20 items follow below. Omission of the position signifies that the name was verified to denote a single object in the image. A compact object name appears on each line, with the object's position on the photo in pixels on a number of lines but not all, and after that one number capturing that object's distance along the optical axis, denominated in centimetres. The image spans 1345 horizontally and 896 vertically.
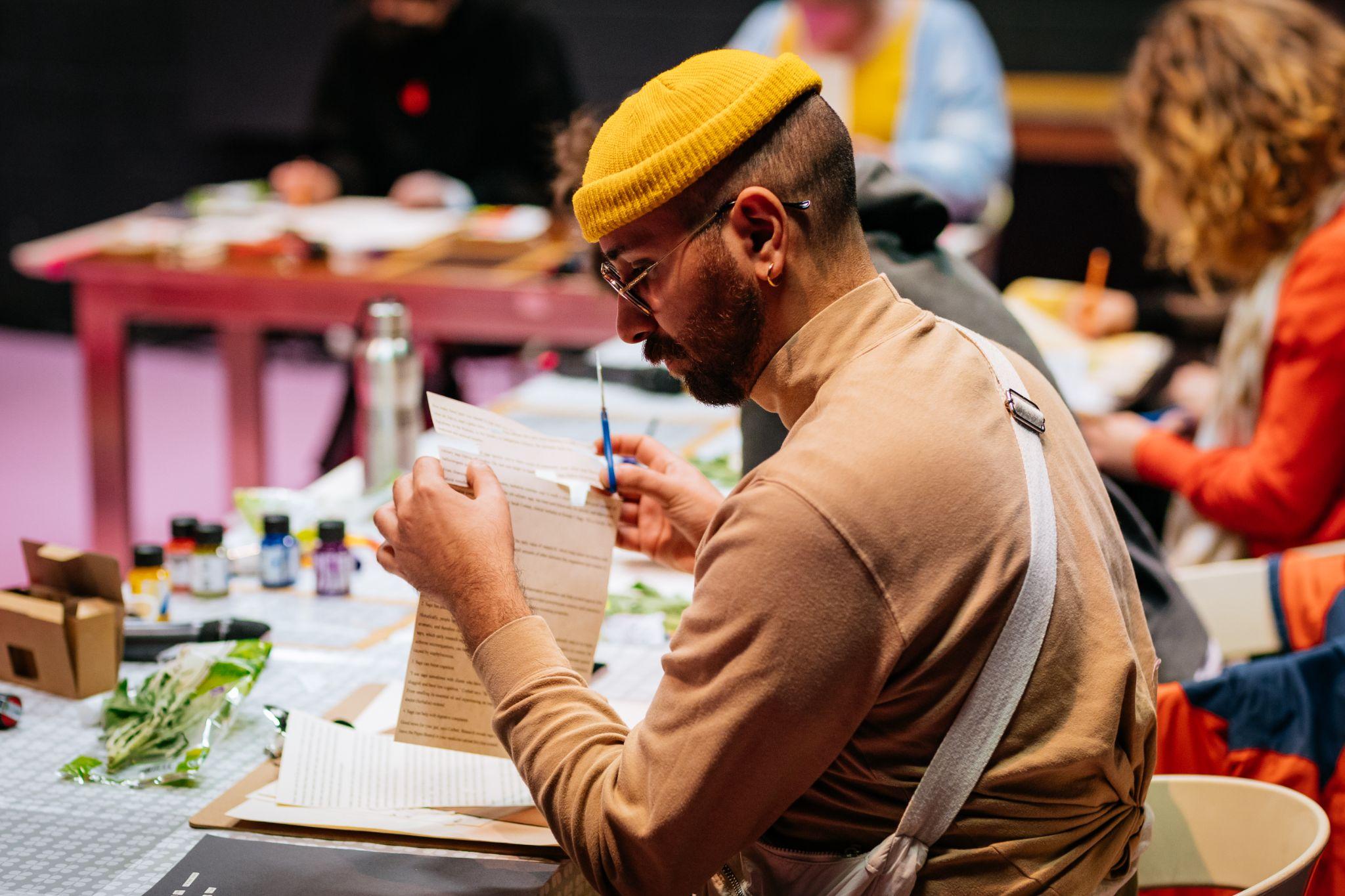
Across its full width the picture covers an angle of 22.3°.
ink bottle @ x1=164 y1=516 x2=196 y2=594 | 318
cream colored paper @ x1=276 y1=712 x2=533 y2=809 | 281
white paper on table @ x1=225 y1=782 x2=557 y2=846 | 277
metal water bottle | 352
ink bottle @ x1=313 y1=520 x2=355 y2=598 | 320
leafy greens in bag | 285
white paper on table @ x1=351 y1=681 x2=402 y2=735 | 292
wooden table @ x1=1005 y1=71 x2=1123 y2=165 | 758
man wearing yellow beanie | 255
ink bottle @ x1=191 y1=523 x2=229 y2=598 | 317
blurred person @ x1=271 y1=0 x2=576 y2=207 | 591
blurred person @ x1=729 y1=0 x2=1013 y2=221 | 539
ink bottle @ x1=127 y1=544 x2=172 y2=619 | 312
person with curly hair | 345
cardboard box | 295
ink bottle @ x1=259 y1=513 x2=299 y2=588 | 321
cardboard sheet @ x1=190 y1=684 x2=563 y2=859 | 277
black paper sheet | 270
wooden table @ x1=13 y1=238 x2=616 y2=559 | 439
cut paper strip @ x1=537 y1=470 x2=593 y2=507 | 285
